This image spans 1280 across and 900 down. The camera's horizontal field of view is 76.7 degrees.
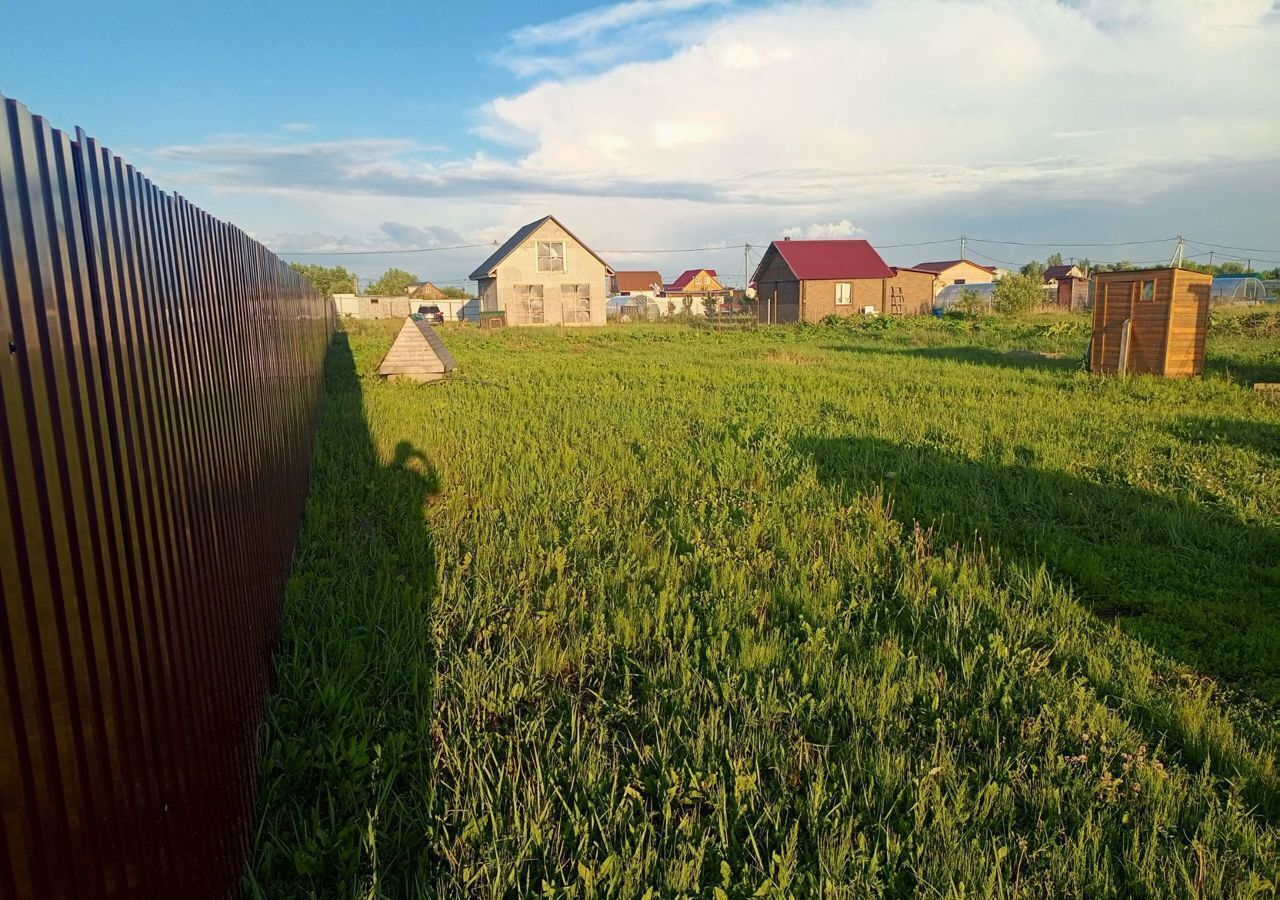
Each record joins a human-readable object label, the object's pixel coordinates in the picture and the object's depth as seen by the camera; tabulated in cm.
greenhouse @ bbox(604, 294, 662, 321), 5294
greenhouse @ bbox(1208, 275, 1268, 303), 4872
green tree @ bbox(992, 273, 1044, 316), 3991
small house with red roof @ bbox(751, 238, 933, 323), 4606
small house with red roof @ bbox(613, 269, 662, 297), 9212
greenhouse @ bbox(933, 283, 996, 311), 5253
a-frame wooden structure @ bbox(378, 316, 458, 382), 1565
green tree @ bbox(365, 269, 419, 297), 10409
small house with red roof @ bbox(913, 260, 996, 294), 7494
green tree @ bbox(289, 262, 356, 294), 10050
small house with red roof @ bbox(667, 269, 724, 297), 9125
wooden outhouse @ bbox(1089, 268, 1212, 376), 1496
